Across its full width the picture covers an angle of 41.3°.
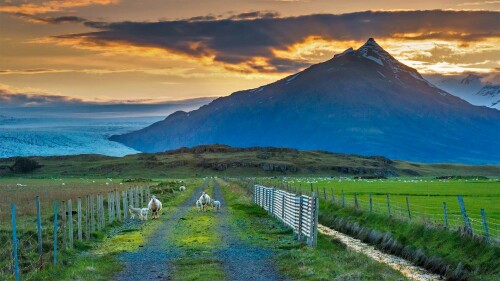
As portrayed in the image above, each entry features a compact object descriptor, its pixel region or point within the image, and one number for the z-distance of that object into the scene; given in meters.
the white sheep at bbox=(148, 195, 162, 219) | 43.29
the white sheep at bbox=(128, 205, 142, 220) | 43.20
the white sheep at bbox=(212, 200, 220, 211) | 50.28
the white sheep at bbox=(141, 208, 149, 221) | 42.22
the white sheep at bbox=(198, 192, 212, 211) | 49.81
